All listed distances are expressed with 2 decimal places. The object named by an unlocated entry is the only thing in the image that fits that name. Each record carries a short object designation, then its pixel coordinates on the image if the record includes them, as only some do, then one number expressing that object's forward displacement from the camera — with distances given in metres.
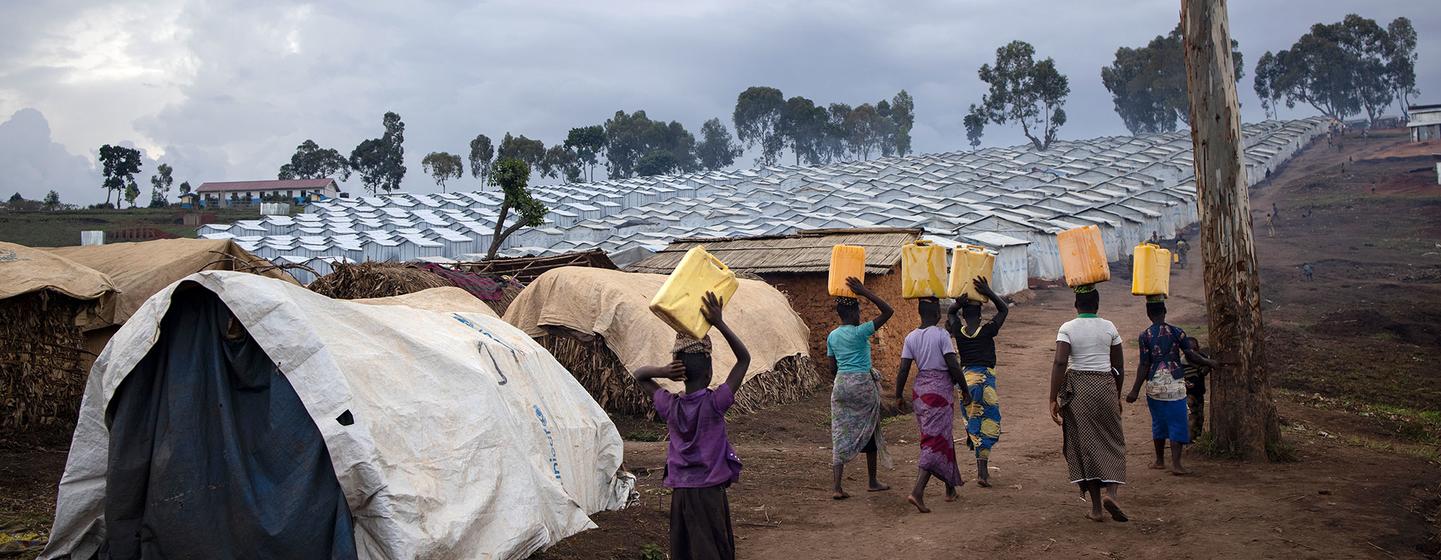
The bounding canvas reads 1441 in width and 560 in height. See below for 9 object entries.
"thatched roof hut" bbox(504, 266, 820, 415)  11.14
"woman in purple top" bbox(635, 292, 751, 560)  4.73
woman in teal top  7.50
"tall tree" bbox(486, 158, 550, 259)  22.05
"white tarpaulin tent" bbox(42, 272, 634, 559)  4.74
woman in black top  7.61
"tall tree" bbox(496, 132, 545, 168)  83.19
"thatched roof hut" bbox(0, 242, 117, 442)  7.80
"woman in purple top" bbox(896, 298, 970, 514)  7.05
